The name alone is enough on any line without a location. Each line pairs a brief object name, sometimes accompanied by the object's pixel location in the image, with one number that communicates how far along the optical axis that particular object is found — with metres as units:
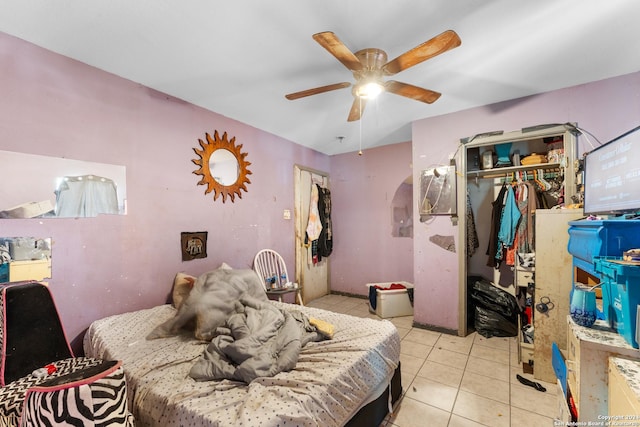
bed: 1.03
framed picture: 2.38
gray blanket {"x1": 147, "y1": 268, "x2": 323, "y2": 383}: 1.27
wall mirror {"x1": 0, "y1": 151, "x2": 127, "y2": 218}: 1.55
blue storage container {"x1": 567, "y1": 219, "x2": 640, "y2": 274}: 1.09
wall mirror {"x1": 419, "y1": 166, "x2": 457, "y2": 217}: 2.74
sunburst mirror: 2.57
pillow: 2.14
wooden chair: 2.96
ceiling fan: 1.31
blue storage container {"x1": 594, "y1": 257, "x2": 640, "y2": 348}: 0.94
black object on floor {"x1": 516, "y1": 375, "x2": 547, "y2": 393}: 1.86
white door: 3.72
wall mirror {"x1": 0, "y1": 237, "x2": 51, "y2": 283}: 1.52
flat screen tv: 1.15
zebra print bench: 0.80
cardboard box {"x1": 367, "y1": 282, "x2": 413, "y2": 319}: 3.26
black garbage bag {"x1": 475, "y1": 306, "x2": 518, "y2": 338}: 2.70
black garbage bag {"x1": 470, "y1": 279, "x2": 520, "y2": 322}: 2.72
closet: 1.89
